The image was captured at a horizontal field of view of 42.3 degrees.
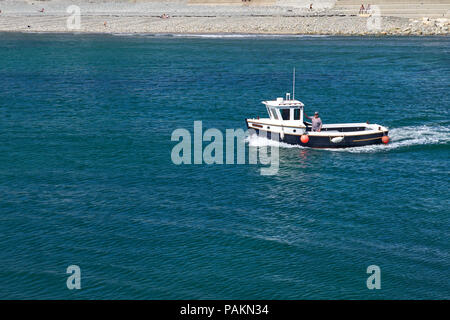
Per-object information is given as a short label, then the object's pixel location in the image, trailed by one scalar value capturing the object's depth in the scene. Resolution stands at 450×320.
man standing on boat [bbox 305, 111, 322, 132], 56.16
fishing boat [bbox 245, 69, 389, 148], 55.78
